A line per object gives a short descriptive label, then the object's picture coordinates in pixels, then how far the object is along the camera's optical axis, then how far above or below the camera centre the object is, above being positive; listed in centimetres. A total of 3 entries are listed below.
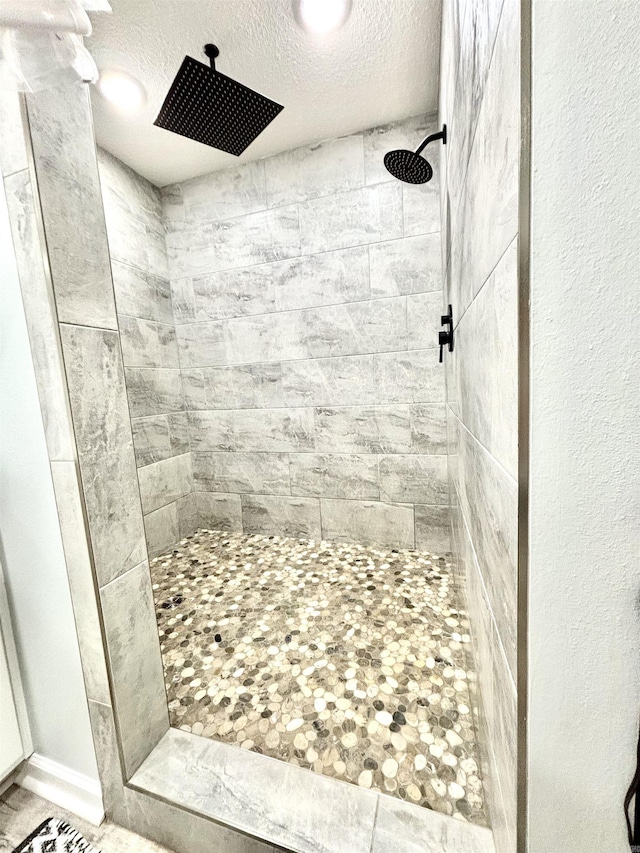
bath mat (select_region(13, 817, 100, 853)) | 82 -107
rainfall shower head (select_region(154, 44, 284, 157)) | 128 +119
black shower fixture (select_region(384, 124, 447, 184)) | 127 +83
